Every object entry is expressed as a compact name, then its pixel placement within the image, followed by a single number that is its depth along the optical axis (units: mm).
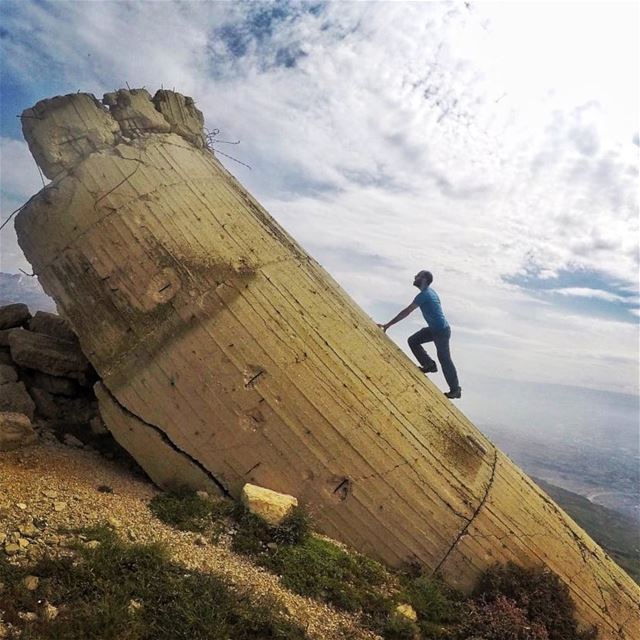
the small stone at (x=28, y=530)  4832
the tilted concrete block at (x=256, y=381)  6414
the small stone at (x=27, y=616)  3848
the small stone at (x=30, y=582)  4172
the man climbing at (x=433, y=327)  8328
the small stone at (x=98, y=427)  7711
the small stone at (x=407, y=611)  5170
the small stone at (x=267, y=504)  5969
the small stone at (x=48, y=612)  3895
